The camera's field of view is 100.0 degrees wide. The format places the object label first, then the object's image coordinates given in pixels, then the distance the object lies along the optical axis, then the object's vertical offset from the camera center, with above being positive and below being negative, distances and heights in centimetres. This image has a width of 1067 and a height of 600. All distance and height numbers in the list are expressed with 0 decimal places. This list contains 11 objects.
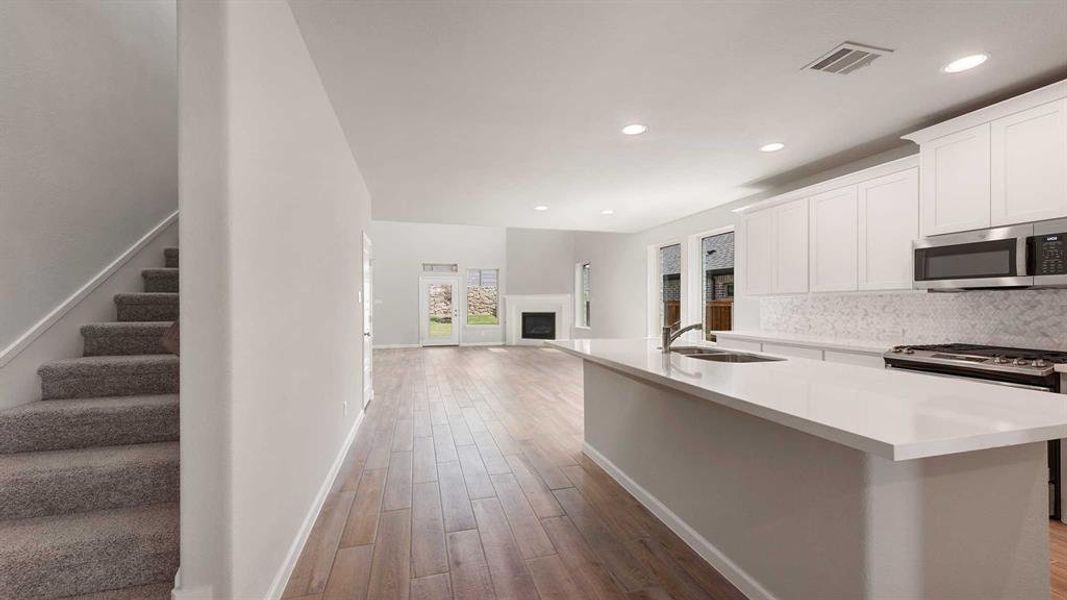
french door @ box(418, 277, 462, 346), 1177 -29
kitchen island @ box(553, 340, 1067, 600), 118 -60
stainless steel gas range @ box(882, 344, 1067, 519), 242 -40
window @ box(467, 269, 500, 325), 1228 +8
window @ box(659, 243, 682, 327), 725 +34
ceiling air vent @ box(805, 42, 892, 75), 229 +128
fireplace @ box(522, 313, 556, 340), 1237 -73
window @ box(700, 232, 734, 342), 598 +27
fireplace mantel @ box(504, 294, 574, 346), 1226 -23
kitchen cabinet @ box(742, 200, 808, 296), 430 +51
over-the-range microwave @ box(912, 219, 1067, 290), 252 +25
